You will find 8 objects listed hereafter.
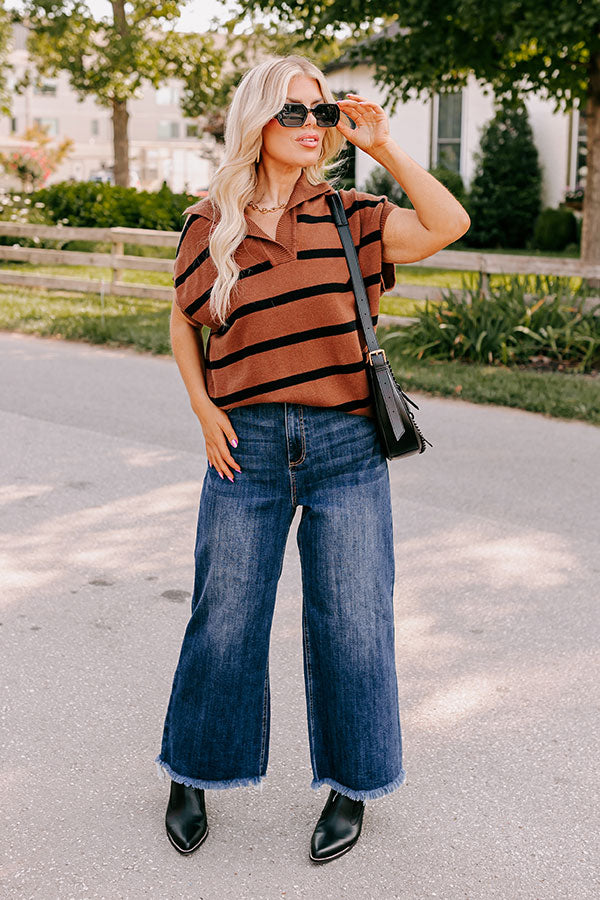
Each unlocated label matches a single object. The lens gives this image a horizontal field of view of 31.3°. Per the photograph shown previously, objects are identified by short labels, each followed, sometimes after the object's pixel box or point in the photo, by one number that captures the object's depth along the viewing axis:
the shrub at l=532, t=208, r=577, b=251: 21.25
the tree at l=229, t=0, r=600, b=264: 9.53
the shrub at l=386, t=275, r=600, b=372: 9.36
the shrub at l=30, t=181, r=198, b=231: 17.42
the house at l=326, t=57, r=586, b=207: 22.55
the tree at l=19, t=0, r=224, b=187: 21.09
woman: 2.51
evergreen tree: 22.34
